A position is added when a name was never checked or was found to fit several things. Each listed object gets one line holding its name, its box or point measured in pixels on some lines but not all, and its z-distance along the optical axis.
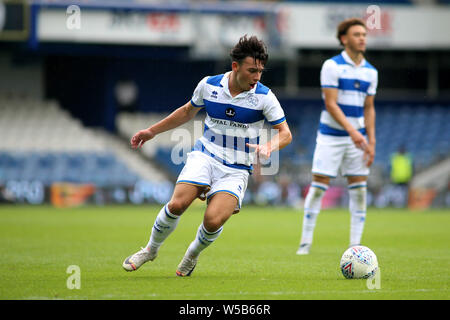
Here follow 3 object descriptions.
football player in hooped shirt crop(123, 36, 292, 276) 13.30
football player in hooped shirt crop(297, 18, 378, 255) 17.84
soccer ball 13.45
